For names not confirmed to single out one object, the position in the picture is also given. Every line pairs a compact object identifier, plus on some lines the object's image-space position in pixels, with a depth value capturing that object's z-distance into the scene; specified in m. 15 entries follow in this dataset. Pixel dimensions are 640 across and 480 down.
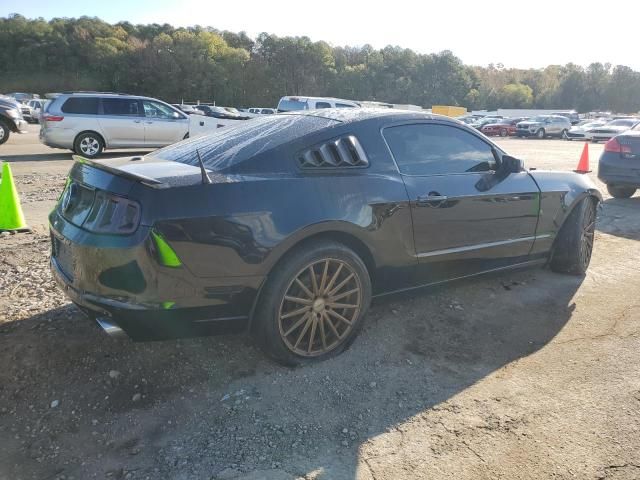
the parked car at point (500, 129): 35.34
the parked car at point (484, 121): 37.93
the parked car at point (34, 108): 31.39
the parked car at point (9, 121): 13.57
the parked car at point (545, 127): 32.94
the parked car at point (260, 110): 36.19
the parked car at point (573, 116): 45.18
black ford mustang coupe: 2.61
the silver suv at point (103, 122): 12.19
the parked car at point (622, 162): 8.52
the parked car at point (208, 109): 36.61
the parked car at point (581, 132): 31.89
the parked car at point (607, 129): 29.81
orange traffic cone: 12.64
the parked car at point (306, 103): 18.16
